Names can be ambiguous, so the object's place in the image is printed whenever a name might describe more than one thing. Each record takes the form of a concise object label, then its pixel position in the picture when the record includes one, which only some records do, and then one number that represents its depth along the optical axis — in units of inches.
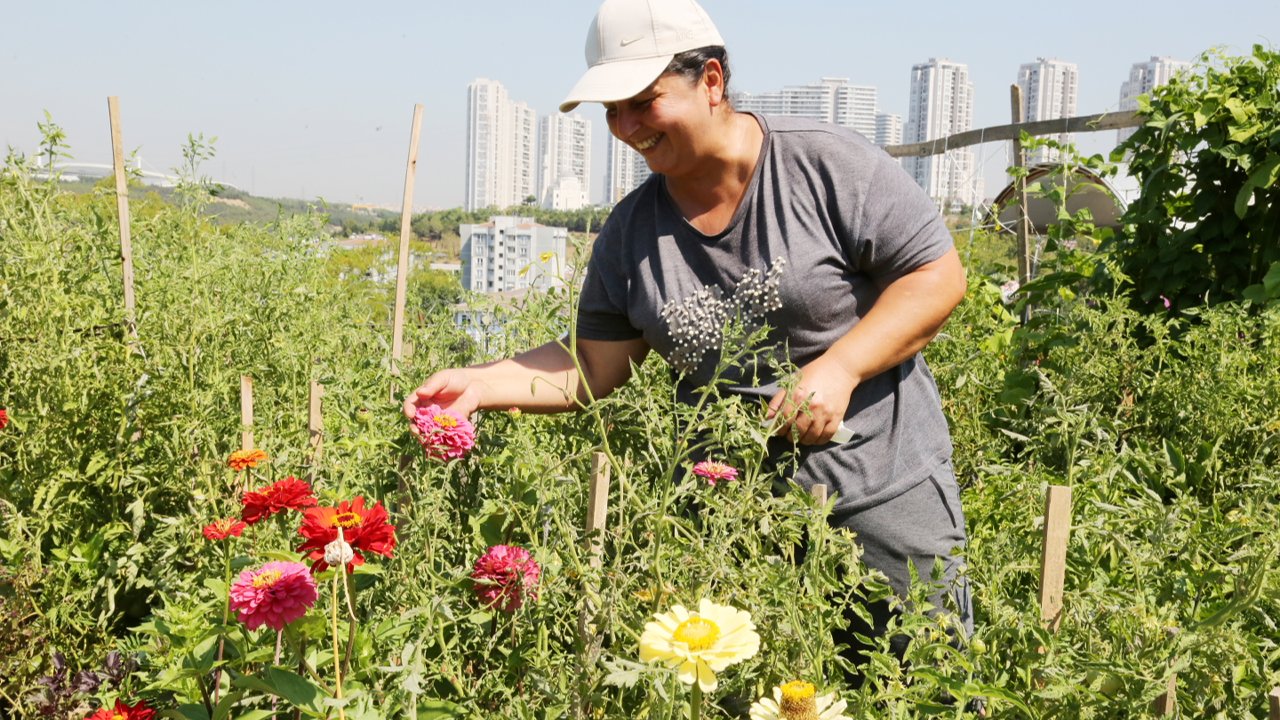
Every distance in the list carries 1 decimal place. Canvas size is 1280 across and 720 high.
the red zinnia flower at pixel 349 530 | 47.8
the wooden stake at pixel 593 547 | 50.1
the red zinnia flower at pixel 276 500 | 54.7
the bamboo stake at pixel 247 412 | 82.2
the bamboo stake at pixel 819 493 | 54.1
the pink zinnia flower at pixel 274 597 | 50.0
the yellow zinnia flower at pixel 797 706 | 38.8
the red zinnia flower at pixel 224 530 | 62.2
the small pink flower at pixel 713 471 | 55.6
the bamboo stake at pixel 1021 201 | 199.4
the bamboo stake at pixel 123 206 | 99.5
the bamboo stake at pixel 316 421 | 85.7
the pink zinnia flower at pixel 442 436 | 59.5
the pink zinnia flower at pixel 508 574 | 58.3
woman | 65.4
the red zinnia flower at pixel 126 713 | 57.5
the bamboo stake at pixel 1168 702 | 44.4
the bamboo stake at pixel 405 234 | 108.0
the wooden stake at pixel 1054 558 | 49.7
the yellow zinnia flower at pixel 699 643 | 36.1
